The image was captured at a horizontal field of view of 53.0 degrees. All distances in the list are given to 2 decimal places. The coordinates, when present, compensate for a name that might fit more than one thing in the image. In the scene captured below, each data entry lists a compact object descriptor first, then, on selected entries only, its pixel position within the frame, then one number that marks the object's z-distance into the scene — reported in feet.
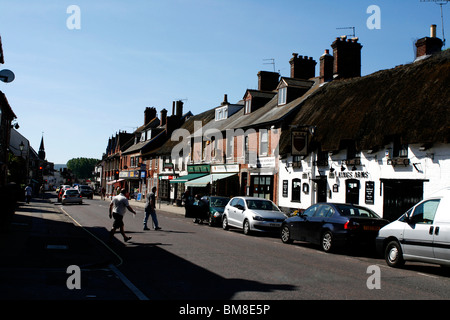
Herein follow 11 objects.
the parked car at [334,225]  43.78
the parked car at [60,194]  151.84
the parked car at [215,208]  75.87
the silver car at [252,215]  61.67
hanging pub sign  82.28
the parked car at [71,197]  133.49
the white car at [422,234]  32.45
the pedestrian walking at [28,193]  118.76
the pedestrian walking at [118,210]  45.68
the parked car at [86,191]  196.75
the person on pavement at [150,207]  62.18
